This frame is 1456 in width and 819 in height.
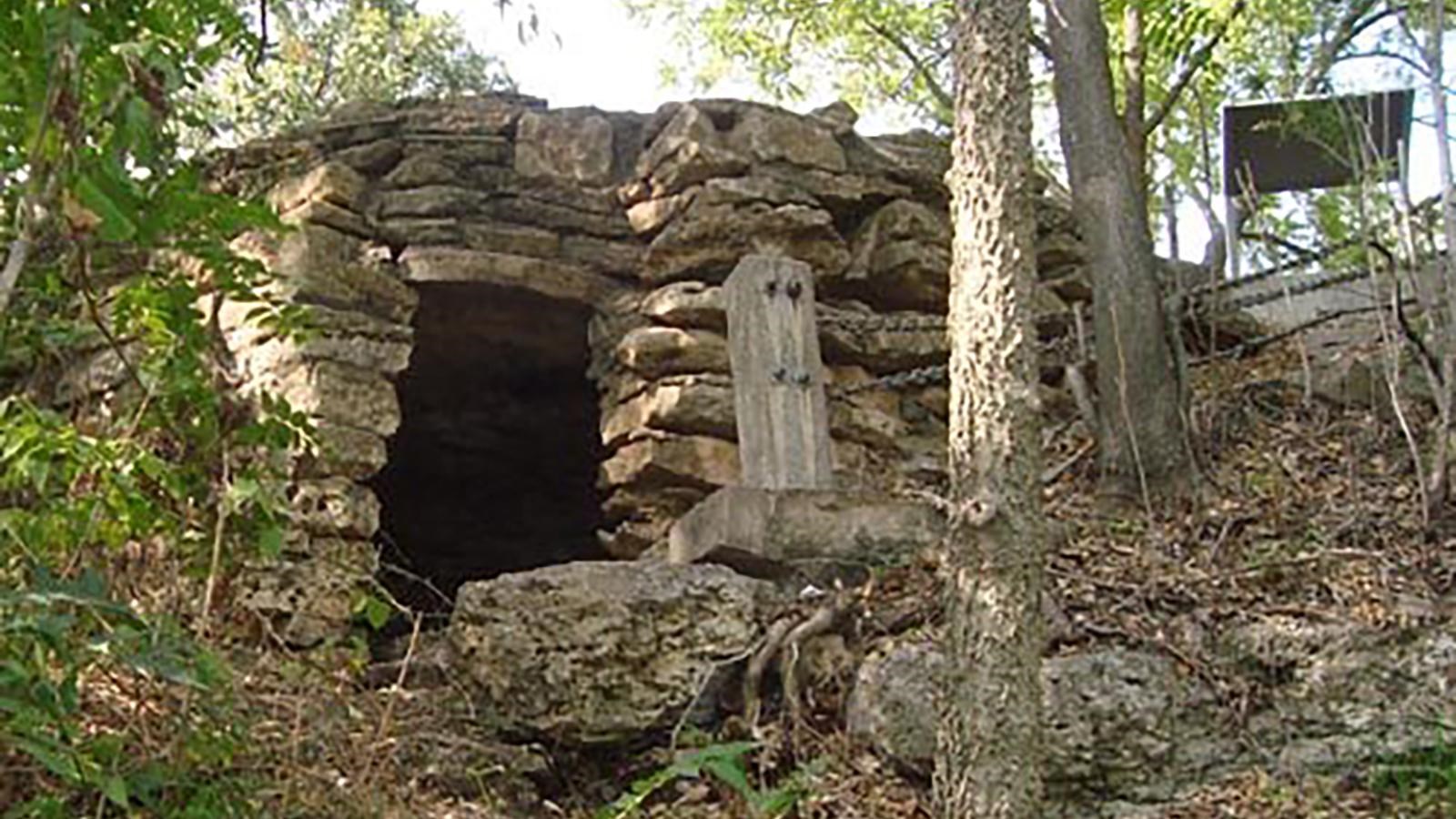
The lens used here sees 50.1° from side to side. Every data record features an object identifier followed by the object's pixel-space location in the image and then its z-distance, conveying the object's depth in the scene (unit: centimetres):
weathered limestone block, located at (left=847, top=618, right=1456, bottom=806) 414
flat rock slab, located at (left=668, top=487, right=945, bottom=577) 516
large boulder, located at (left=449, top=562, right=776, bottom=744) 460
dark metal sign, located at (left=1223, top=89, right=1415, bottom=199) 780
